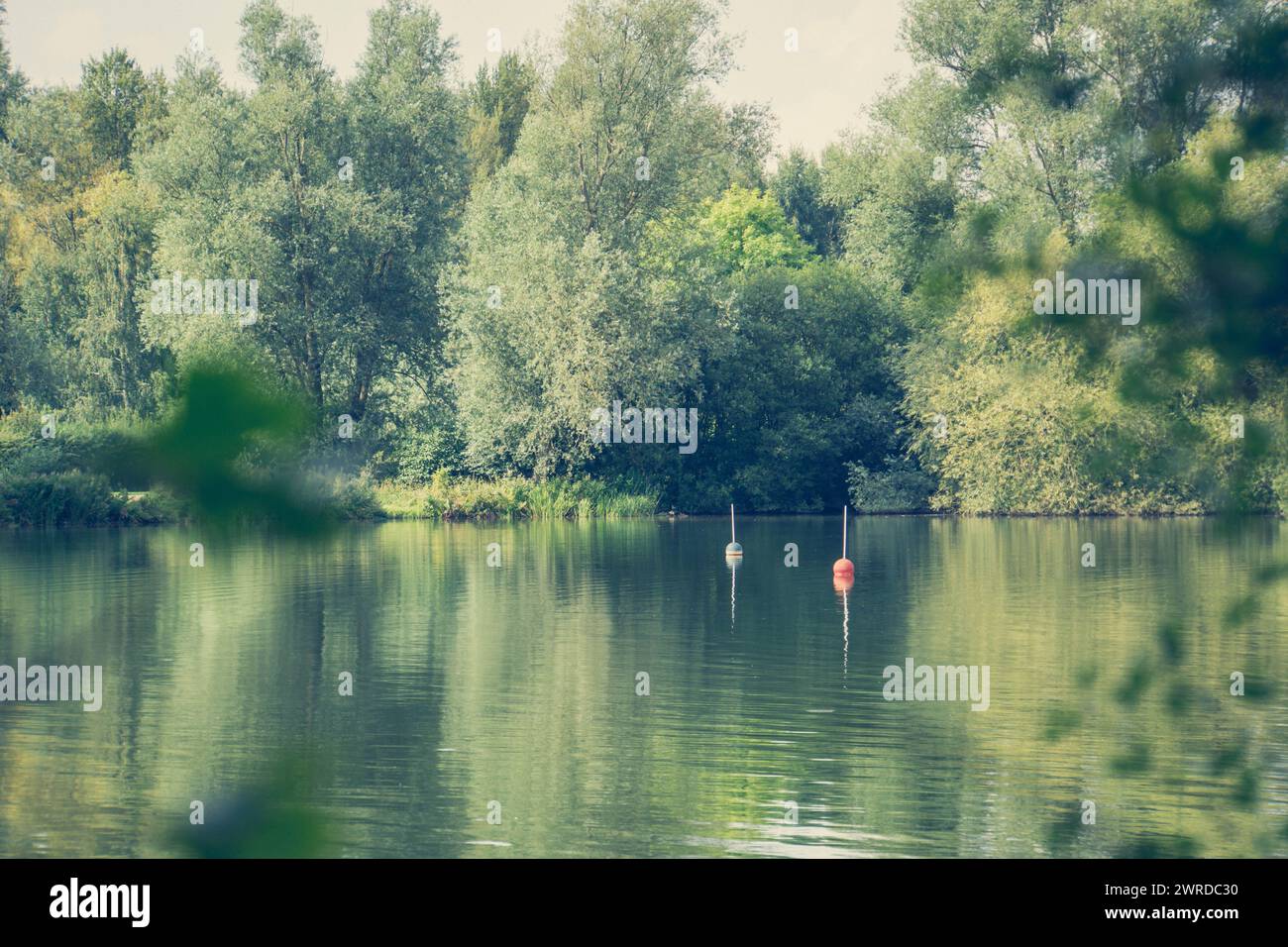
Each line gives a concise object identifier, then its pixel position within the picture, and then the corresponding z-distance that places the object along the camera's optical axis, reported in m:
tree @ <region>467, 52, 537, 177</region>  75.00
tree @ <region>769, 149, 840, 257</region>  80.62
